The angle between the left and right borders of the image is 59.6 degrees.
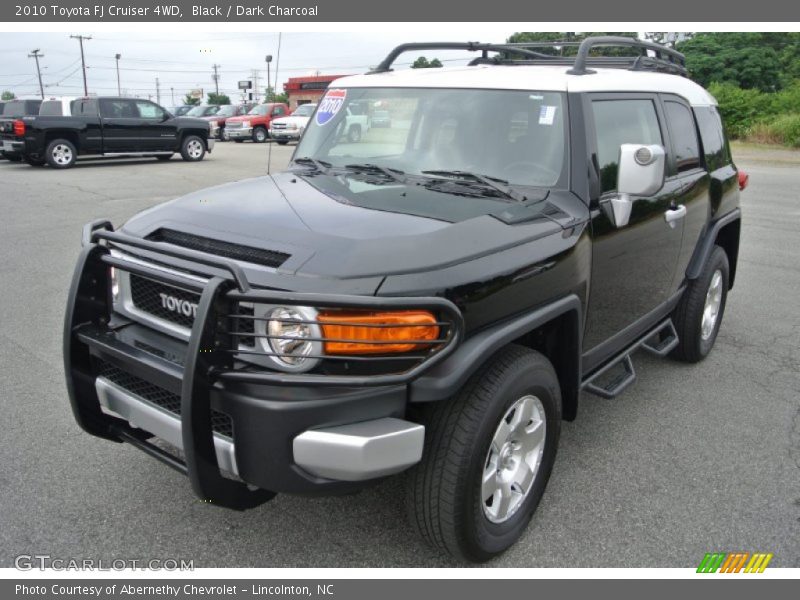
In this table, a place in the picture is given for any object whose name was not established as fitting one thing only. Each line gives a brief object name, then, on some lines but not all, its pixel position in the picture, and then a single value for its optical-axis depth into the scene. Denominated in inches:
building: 1980.6
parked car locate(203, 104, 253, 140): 1235.9
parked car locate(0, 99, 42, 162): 681.6
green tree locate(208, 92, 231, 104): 3855.8
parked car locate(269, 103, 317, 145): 954.7
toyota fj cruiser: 92.1
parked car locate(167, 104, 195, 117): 1429.6
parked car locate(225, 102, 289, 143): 1186.0
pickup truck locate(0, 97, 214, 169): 675.4
